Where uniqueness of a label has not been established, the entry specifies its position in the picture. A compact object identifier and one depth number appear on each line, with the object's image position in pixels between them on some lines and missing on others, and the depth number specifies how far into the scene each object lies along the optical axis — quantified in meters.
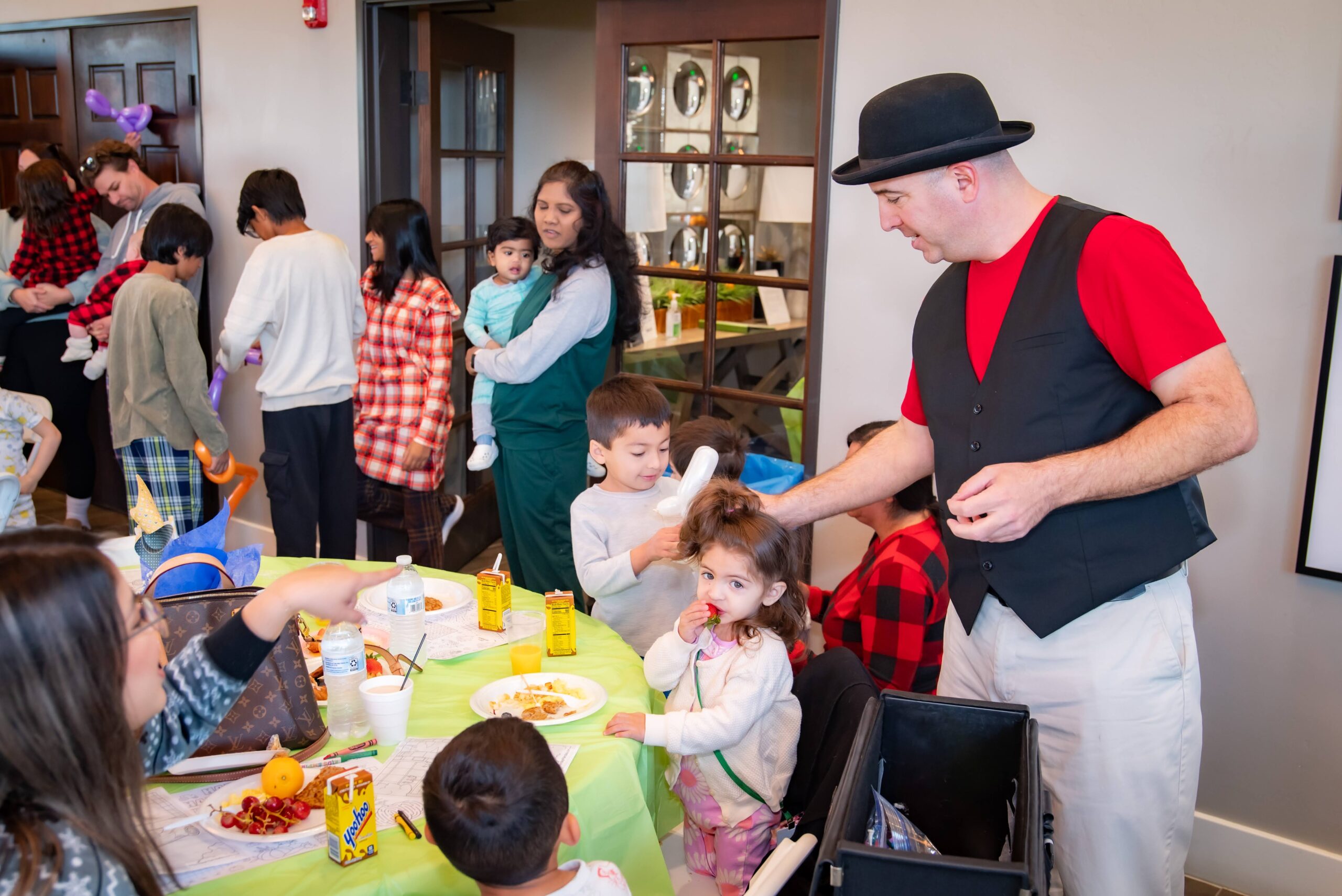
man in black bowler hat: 1.49
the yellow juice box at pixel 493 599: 2.15
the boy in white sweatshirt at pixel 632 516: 2.43
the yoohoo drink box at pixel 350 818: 1.39
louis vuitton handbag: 1.61
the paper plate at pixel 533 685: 1.80
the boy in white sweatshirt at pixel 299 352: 3.55
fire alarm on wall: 4.18
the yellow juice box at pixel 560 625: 2.05
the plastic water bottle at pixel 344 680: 1.72
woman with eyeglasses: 1.03
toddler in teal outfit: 3.46
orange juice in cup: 1.94
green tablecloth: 1.37
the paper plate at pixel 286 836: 1.41
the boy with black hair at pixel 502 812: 1.32
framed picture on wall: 2.37
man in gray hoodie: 4.45
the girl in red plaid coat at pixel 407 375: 3.65
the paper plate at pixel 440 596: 2.25
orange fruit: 1.51
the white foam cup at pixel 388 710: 1.68
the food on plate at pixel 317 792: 1.51
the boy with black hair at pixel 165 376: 3.61
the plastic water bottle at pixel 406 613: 2.01
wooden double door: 4.80
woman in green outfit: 3.13
